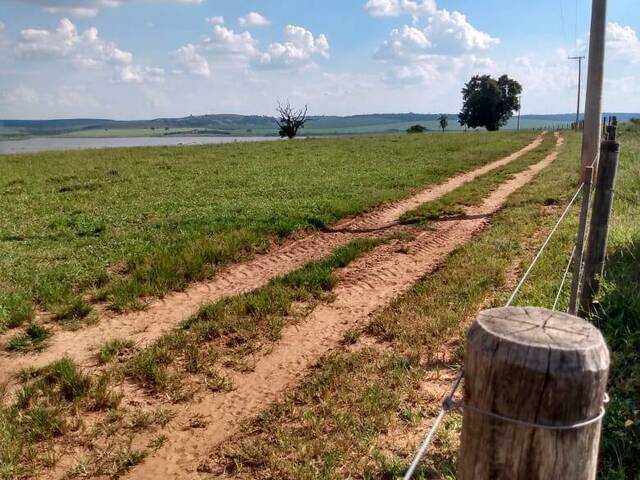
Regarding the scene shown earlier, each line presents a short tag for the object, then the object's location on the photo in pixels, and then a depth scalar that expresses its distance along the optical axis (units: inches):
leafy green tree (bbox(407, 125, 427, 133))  3706.2
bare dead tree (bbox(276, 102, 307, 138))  3102.9
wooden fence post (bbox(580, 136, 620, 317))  185.2
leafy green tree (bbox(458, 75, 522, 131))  3511.3
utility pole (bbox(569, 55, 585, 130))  3095.0
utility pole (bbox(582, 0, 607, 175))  473.7
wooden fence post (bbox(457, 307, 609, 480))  63.8
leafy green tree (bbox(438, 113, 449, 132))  4857.3
